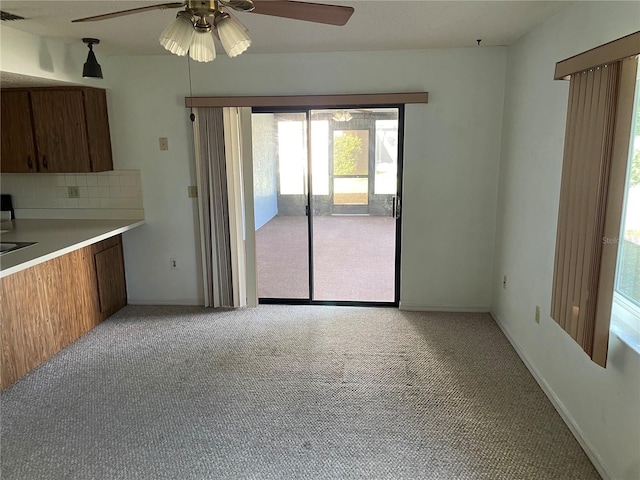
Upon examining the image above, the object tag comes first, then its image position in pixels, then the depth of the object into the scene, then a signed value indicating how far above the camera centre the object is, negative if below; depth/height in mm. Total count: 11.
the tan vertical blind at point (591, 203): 1979 -230
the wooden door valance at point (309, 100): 3947 +491
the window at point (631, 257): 2082 -484
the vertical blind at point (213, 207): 4148 -449
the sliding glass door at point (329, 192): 4367 -352
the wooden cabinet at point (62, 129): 3934 +268
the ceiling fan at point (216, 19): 1709 +529
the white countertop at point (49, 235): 2964 -599
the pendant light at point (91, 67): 3564 +716
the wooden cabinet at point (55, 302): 3037 -1080
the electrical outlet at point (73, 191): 4418 -300
